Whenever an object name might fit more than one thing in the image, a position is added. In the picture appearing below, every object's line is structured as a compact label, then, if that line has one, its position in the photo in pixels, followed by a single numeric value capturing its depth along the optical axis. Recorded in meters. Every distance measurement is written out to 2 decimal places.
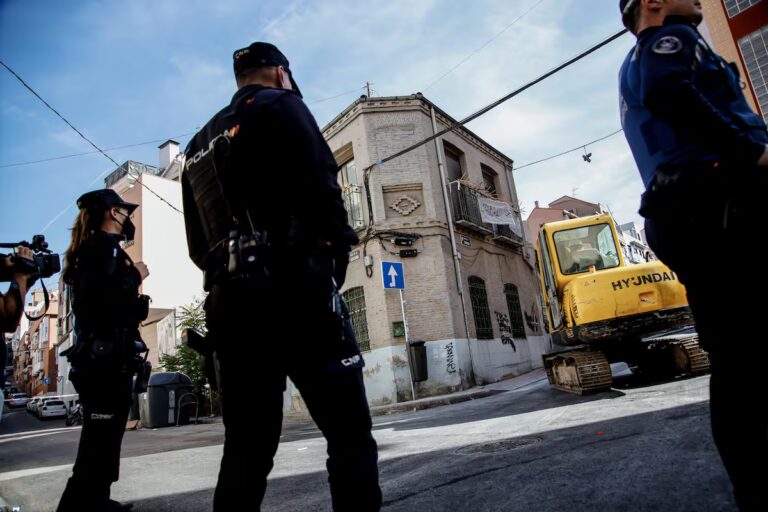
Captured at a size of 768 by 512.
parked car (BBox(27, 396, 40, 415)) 32.19
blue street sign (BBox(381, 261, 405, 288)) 11.43
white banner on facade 16.92
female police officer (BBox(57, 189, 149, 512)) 2.58
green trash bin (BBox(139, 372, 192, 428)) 14.28
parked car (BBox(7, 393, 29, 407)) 45.78
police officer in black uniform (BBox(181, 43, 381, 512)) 1.53
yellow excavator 6.20
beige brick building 13.59
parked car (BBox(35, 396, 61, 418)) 29.94
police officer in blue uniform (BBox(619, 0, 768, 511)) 1.43
